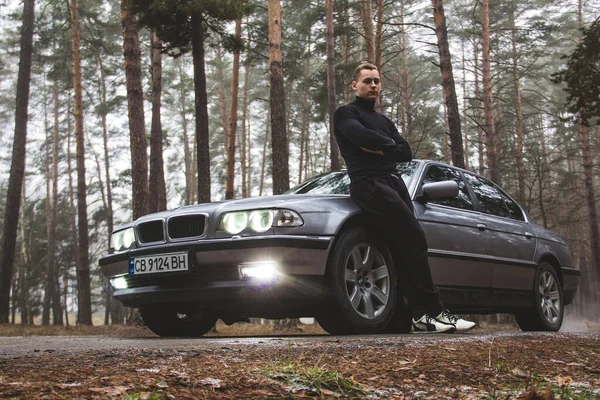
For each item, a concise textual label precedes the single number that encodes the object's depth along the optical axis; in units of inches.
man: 194.7
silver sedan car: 183.6
